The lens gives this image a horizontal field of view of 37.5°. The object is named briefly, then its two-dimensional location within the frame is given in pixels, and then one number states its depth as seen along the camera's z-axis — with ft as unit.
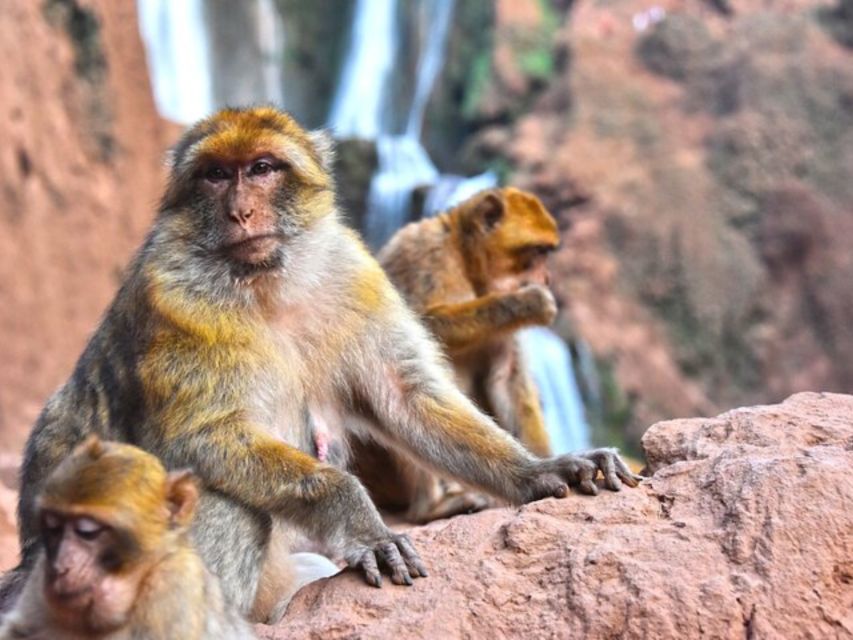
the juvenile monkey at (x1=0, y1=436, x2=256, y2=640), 9.66
